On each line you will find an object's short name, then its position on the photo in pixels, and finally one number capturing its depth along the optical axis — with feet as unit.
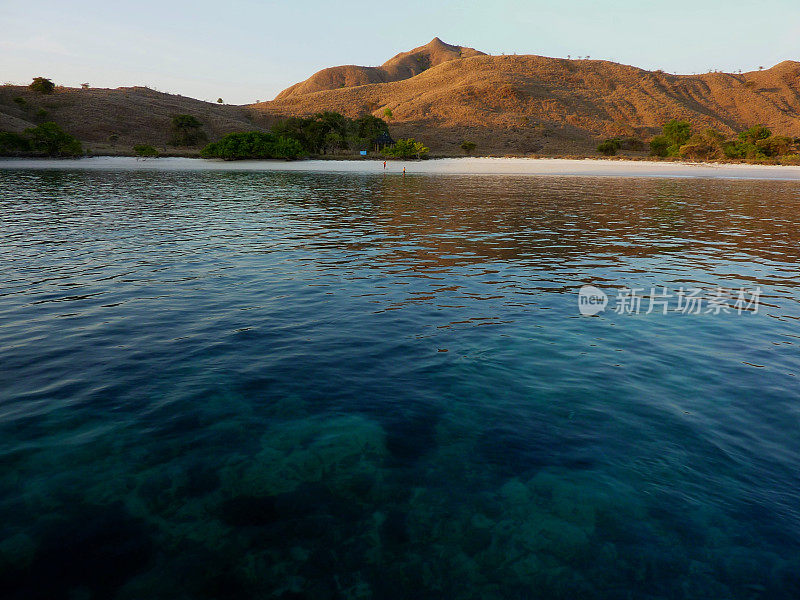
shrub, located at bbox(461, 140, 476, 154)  532.73
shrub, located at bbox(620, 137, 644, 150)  547.49
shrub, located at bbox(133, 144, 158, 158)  399.24
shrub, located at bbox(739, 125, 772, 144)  424.05
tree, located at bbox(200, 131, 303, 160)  403.95
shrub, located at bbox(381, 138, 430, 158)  444.55
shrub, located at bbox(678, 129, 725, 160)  424.87
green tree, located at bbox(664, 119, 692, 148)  465.47
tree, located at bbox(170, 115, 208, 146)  476.13
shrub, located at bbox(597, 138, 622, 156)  520.83
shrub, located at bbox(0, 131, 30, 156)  333.42
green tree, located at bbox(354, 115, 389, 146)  484.33
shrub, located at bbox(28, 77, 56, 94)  530.27
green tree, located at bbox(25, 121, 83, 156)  345.10
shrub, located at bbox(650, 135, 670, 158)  474.90
